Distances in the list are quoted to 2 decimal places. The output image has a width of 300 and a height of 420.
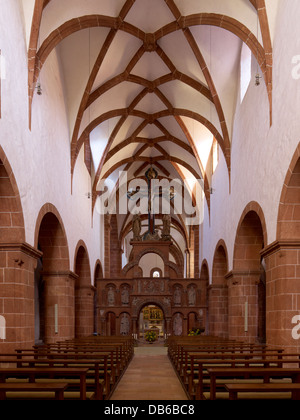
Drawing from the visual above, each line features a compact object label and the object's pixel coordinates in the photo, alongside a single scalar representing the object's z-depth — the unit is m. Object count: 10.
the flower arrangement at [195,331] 24.84
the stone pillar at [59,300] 16.28
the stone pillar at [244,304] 16.01
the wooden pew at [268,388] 5.17
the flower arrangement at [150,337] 26.20
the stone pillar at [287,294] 10.40
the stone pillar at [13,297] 10.74
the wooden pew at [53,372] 6.07
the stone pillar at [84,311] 21.95
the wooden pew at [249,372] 5.97
